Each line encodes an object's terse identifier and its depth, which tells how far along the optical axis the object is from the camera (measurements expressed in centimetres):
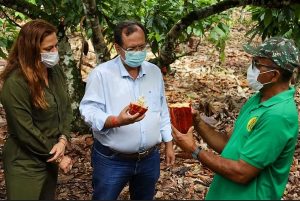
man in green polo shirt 209
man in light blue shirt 291
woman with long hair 267
